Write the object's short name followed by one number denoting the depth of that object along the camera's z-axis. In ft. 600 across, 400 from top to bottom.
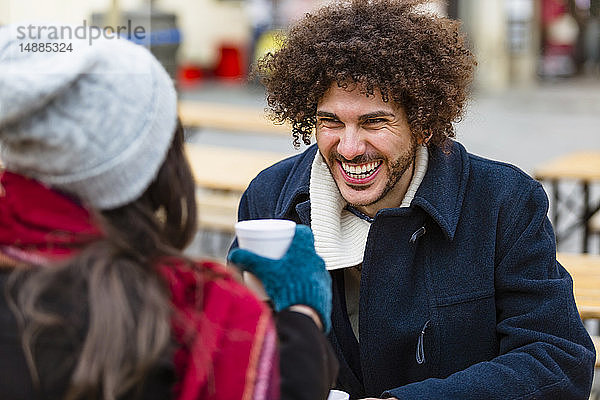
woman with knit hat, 8.52
